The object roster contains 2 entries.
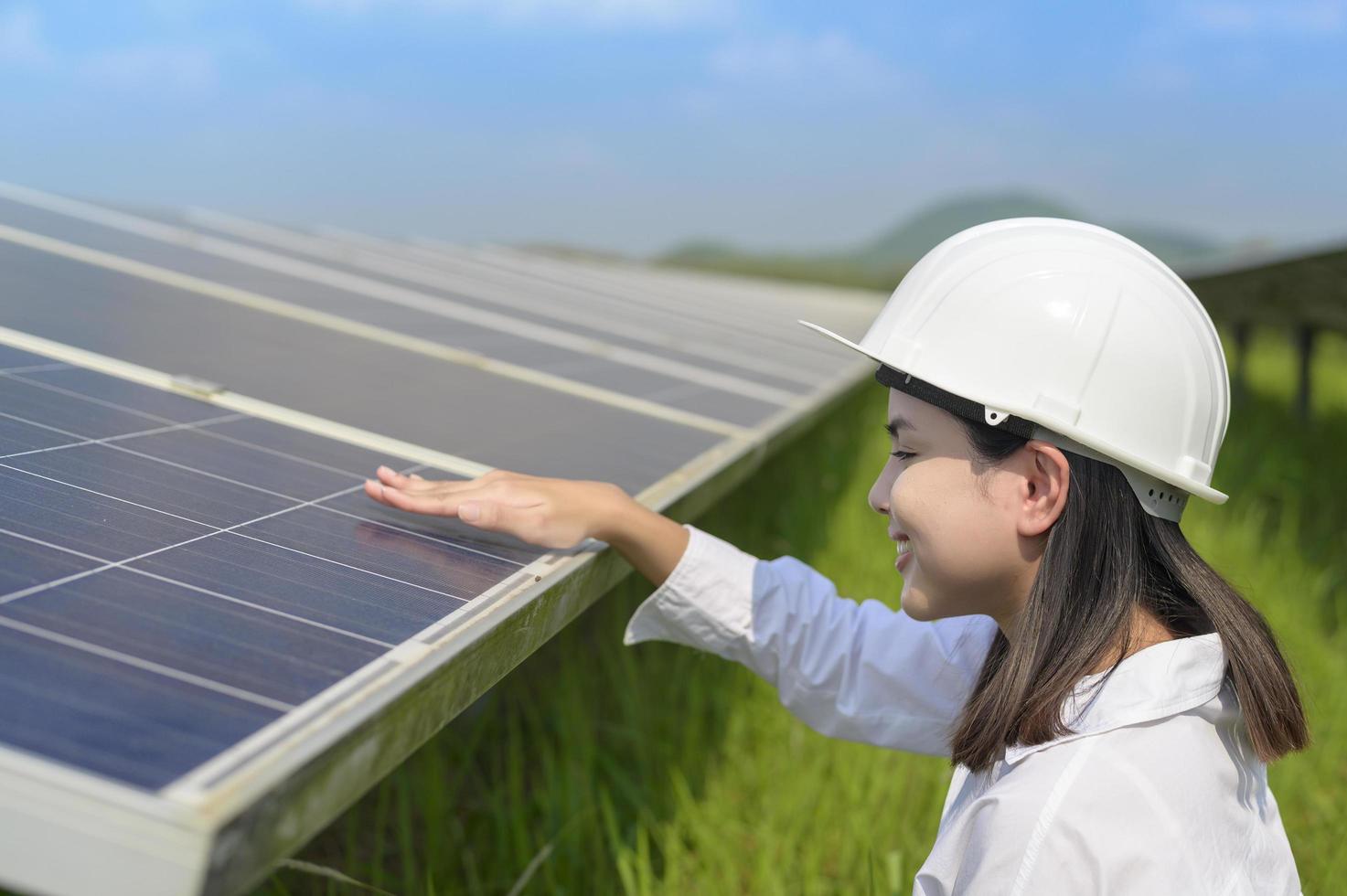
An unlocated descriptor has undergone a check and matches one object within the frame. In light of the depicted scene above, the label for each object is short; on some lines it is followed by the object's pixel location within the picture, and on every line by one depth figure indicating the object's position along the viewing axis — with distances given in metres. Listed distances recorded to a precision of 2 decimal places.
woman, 1.08
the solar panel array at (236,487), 0.82
